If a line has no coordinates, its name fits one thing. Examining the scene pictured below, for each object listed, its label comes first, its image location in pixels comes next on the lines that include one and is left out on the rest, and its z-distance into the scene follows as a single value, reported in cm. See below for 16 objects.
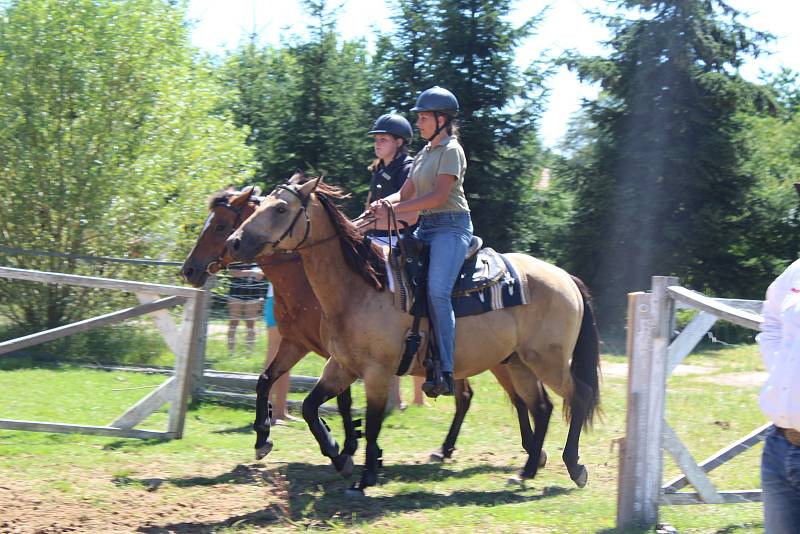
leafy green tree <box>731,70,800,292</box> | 3716
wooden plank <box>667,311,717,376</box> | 1023
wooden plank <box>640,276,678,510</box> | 1023
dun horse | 1229
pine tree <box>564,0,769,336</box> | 3653
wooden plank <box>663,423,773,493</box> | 1051
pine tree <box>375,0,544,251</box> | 3553
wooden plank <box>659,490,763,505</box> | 1042
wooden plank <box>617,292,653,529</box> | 1026
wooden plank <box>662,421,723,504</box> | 1037
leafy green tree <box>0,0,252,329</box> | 2384
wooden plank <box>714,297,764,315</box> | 1059
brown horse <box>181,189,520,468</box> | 1455
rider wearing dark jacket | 1526
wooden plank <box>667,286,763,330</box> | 905
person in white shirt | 627
